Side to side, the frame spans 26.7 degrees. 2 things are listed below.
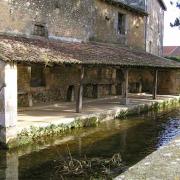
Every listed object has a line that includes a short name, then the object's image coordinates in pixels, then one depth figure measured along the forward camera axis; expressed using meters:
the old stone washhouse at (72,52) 12.12
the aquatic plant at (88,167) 8.47
